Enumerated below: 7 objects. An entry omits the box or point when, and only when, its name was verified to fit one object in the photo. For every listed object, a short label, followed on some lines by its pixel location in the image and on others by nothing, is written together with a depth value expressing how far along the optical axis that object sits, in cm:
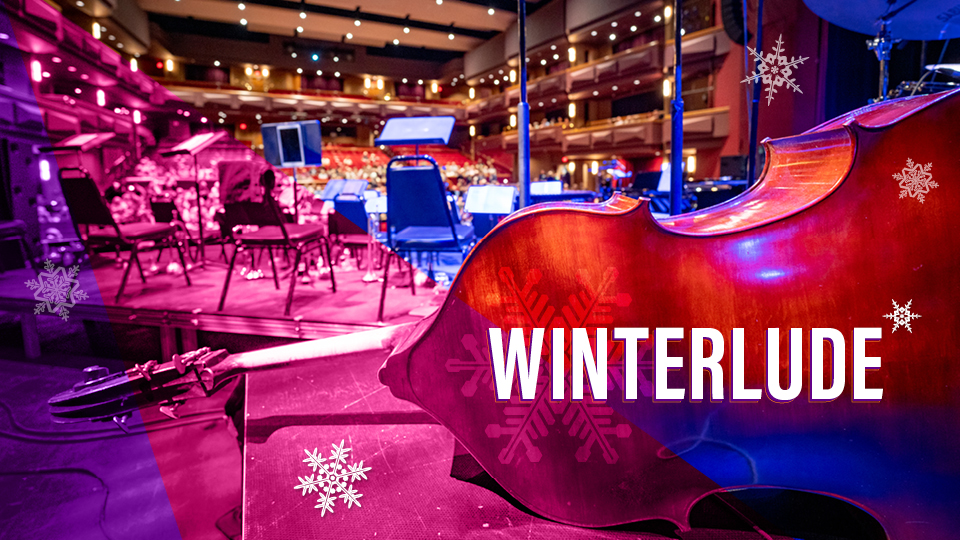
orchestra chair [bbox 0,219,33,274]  347
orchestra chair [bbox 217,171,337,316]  234
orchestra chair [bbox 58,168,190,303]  252
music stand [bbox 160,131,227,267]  303
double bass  71
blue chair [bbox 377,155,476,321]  214
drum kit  122
